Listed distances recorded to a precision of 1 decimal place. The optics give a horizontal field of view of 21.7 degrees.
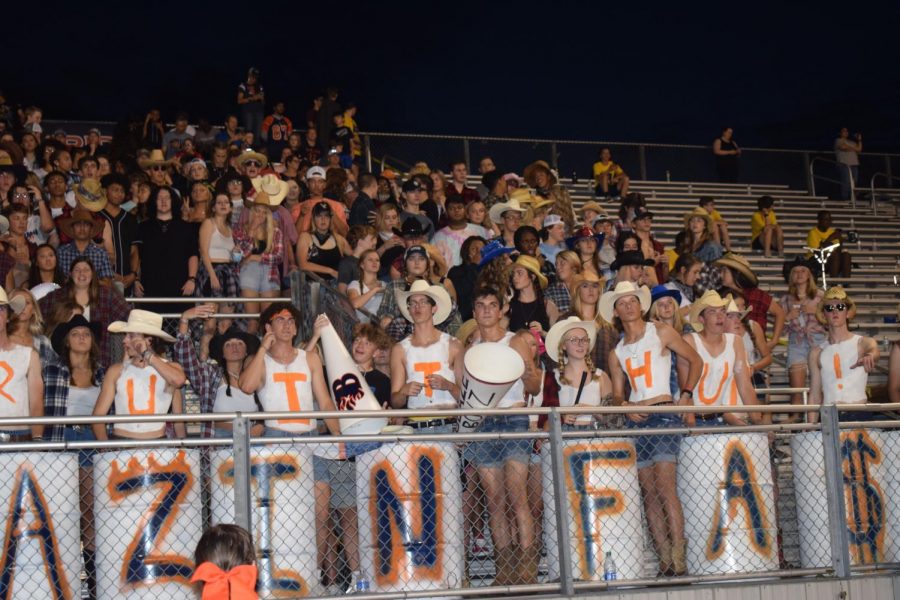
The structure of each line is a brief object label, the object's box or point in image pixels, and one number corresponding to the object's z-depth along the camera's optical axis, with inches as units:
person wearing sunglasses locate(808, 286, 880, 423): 664.7
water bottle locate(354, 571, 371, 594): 525.8
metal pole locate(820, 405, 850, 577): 577.3
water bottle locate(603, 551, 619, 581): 542.0
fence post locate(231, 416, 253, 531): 476.8
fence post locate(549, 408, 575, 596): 518.8
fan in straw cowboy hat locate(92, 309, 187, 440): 564.2
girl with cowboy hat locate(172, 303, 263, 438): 601.4
